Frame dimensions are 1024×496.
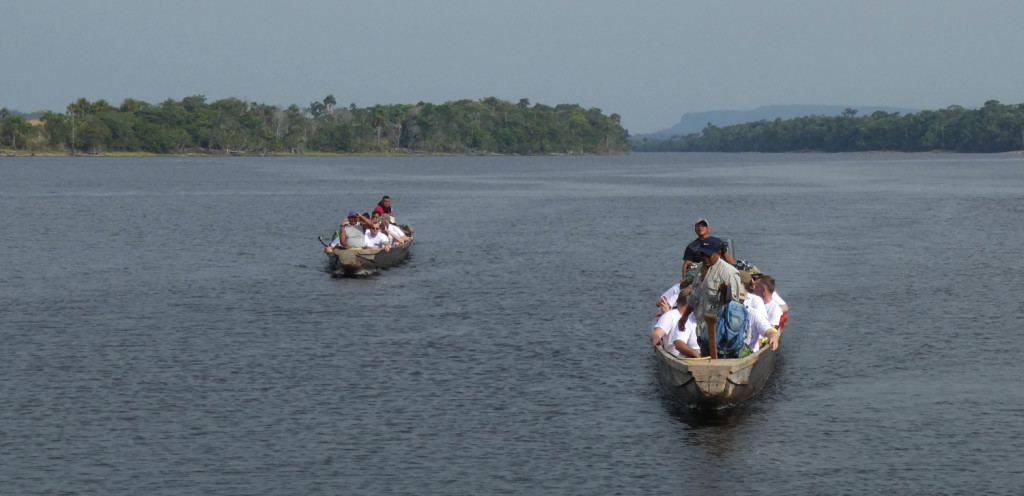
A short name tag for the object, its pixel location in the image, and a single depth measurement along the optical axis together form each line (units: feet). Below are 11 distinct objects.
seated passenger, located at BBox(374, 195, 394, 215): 152.59
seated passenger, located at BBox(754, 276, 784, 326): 82.02
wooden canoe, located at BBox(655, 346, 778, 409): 69.82
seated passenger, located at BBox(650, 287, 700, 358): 72.54
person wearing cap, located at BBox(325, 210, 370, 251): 136.46
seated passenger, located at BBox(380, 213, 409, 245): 147.02
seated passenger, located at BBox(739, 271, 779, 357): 75.12
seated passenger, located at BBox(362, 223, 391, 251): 141.18
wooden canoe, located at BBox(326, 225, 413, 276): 136.36
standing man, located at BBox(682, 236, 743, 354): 67.36
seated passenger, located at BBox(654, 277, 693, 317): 74.43
